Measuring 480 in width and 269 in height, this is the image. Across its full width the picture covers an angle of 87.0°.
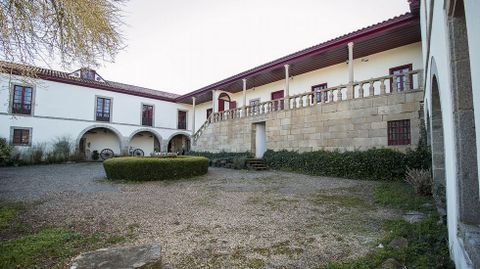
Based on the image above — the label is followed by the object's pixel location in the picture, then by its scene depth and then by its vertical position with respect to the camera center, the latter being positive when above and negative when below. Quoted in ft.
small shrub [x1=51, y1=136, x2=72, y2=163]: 52.70 -0.24
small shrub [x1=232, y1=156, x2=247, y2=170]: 39.73 -2.27
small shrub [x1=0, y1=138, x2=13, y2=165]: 44.96 -0.78
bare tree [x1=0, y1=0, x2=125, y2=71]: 13.42 +6.78
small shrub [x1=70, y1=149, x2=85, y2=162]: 54.95 -1.78
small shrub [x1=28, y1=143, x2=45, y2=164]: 49.67 -1.23
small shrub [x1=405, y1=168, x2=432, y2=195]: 18.57 -2.49
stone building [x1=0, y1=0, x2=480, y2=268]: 6.52 +5.14
